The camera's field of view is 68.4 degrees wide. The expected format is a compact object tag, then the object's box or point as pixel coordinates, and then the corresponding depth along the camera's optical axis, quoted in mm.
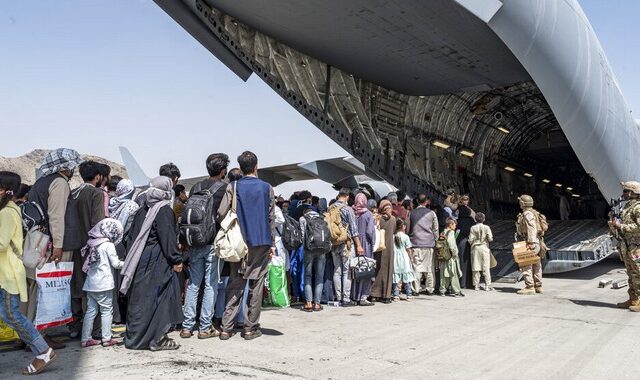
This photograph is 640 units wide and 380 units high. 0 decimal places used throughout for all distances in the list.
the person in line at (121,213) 5090
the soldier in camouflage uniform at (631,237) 6544
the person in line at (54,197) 4129
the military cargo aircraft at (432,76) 8492
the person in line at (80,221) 4395
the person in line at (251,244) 4664
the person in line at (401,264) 7801
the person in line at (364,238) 7098
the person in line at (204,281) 4715
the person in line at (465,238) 9430
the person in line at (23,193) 5375
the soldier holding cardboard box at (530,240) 8688
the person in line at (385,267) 7457
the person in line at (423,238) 8336
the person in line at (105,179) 4702
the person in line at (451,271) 8445
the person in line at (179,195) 5941
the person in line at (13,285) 3414
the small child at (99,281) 4293
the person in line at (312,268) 6410
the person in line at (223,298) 5086
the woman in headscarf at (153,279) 4195
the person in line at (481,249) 9109
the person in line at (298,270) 7277
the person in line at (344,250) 6648
